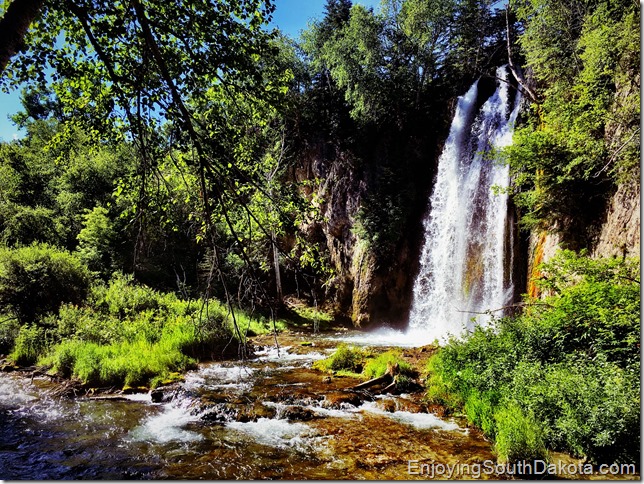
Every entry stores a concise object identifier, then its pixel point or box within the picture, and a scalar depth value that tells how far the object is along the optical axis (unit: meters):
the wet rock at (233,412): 6.71
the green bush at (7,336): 10.94
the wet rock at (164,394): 7.76
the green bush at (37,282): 11.97
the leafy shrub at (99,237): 19.72
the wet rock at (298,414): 6.65
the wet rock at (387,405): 6.99
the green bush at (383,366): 8.73
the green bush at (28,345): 10.16
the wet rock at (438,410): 6.64
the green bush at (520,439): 4.61
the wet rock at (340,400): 7.16
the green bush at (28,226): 19.95
